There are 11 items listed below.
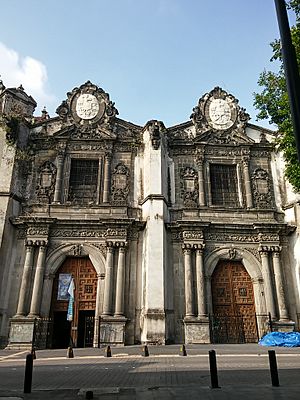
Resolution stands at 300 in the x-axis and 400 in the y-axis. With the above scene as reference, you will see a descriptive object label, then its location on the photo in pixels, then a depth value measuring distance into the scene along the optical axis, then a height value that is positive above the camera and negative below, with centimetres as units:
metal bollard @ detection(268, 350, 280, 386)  614 -52
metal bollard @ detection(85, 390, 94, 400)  542 -83
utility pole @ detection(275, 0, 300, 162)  311 +225
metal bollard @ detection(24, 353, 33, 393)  600 -64
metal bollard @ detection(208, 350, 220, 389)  612 -57
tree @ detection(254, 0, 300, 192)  1298 +911
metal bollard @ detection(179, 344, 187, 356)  1125 -49
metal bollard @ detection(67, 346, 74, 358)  1140 -56
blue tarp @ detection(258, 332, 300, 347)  1351 -13
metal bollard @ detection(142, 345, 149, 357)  1133 -50
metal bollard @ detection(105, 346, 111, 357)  1148 -51
